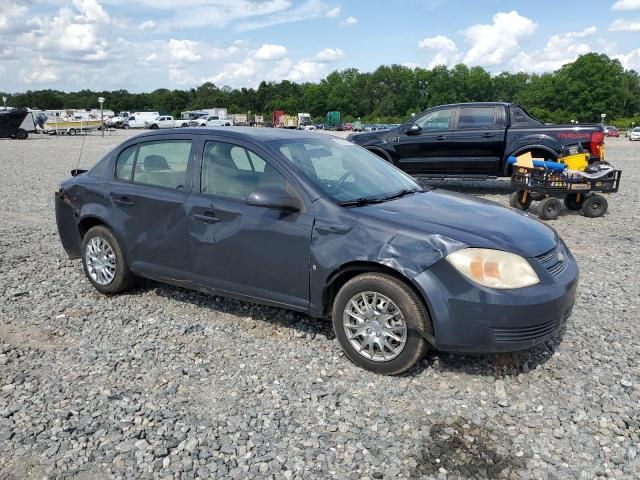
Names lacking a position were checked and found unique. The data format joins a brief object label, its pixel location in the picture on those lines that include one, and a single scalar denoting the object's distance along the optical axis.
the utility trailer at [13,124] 35.19
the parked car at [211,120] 64.19
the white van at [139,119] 63.12
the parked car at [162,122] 61.95
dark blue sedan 3.48
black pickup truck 10.48
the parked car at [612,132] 58.31
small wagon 8.91
